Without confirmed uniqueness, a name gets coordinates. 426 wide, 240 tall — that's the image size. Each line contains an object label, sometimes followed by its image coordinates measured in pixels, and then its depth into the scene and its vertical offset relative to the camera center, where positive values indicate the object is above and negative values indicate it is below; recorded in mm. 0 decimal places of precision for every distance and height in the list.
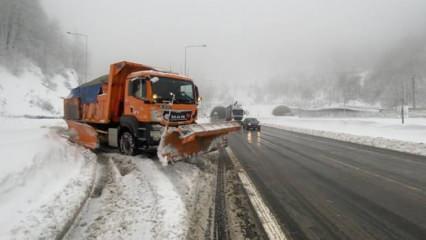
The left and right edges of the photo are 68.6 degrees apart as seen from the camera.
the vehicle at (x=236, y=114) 49906 +1491
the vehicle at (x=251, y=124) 35906 -90
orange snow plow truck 9664 +236
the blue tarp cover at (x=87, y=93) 14797 +1501
